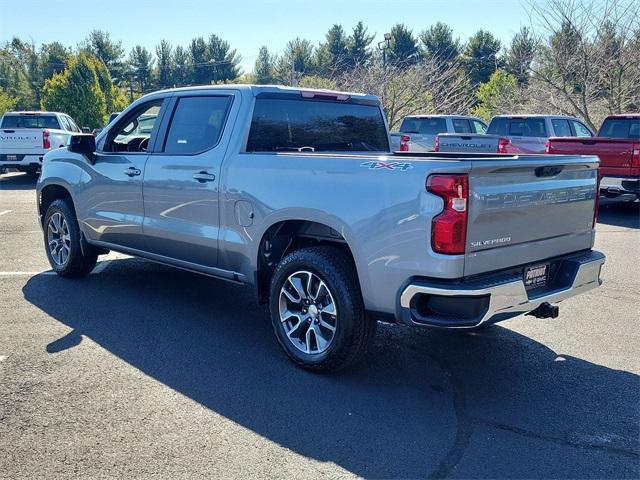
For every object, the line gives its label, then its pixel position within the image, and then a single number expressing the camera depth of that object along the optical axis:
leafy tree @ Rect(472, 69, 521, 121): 29.66
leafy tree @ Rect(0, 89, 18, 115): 34.00
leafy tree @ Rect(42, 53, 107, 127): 33.09
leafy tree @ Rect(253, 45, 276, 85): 67.81
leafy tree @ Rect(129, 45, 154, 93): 69.00
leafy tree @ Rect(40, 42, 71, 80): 60.84
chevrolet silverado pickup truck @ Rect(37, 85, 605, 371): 3.60
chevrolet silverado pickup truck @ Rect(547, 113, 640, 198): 11.12
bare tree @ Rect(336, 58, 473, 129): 28.16
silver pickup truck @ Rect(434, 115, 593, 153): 13.95
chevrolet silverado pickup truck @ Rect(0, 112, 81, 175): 16.72
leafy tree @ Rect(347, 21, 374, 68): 62.44
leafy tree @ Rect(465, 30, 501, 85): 55.22
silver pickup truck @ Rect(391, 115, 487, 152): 17.30
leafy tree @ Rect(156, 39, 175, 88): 71.12
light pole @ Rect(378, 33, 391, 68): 28.66
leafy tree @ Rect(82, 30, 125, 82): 64.75
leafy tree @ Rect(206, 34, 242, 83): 71.75
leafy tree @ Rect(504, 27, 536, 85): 26.03
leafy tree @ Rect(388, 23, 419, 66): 58.78
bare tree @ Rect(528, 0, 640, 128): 21.52
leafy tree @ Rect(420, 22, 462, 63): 56.97
